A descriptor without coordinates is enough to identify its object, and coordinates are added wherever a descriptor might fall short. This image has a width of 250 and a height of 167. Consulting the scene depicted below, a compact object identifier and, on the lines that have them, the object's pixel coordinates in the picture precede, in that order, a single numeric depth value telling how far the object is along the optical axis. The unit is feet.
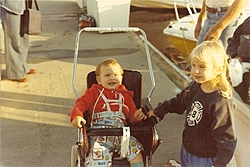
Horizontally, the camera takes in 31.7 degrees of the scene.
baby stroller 10.12
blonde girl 9.02
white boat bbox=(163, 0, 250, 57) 24.31
